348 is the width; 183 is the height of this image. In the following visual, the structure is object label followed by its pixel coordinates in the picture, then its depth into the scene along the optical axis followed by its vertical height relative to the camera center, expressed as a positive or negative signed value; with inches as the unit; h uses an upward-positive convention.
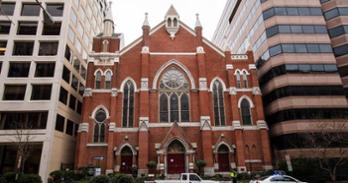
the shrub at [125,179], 663.1 -42.5
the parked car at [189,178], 788.6 -51.4
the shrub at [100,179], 663.9 -41.6
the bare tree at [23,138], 1027.9 +108.0
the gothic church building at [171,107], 1154.7 +263.5
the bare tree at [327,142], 1121.5 +73.9
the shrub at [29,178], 755.4 -41.9
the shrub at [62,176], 993.5 -49.8
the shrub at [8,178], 803.4 -42.0
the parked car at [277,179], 680.4 -51.5
